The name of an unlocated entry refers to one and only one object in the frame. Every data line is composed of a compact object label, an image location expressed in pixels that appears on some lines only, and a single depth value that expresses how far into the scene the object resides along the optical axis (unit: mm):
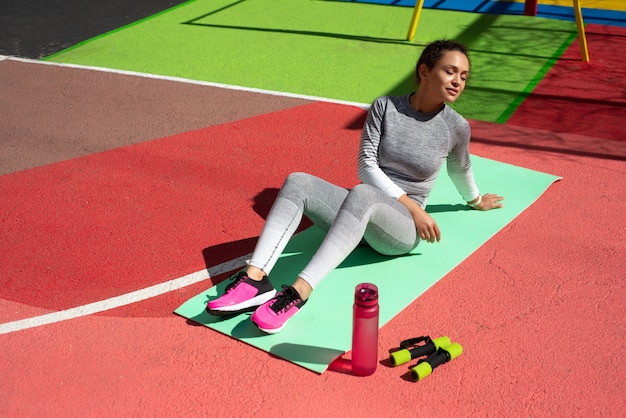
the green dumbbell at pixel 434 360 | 4117
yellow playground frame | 9008
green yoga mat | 4438
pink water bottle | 3965
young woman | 4527
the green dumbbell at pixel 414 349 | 4203
